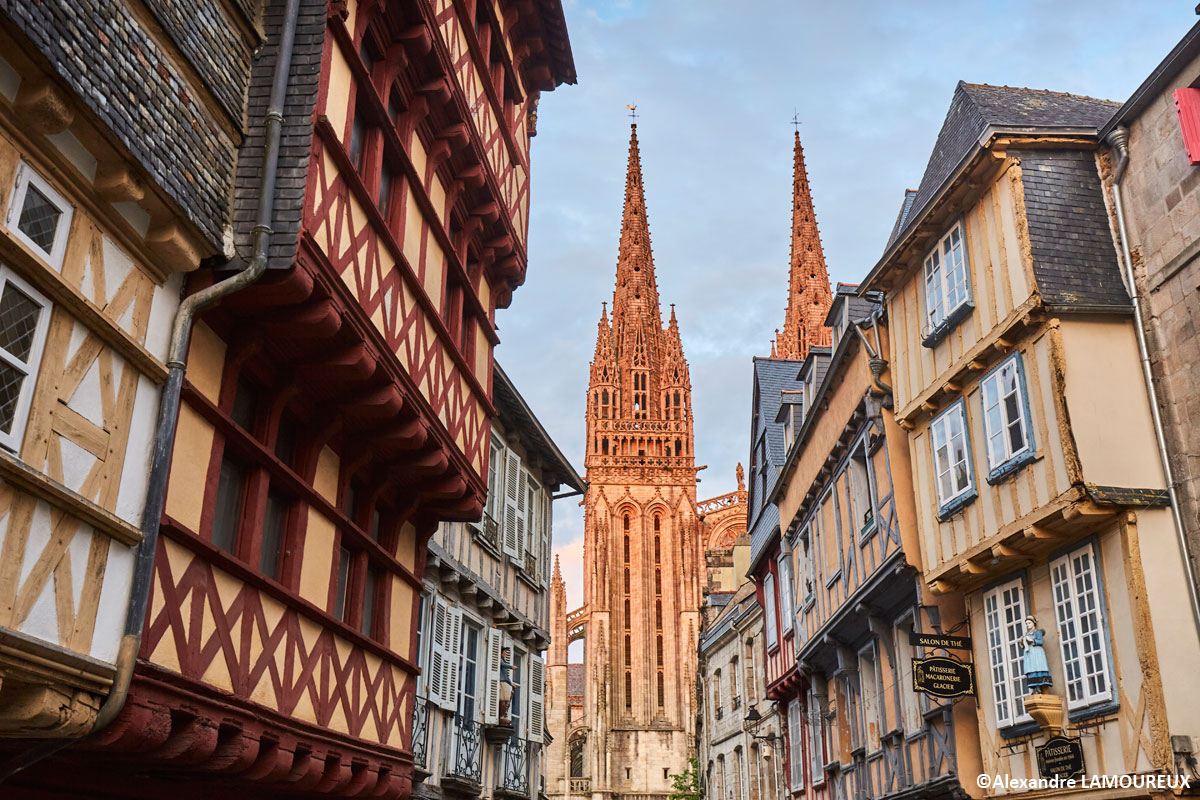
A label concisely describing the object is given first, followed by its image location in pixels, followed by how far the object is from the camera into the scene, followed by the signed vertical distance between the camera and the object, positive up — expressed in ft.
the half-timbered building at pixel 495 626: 45.21 +11.26
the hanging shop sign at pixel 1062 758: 31.22 +3.39
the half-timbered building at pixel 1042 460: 30.14 +11.99
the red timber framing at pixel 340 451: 23.59 +11.35
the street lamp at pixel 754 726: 75.14 +10.92
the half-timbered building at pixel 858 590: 42.27 +11.72
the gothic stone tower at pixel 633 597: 248.52 +62.14
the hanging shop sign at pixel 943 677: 36.32 +6.33
